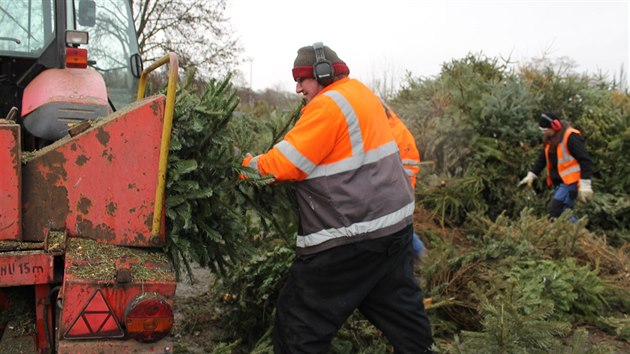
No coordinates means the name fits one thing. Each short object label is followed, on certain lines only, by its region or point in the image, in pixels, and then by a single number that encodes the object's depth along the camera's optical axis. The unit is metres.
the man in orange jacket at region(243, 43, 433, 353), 3.06
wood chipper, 2.27
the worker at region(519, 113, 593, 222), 7.08
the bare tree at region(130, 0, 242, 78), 17.48
